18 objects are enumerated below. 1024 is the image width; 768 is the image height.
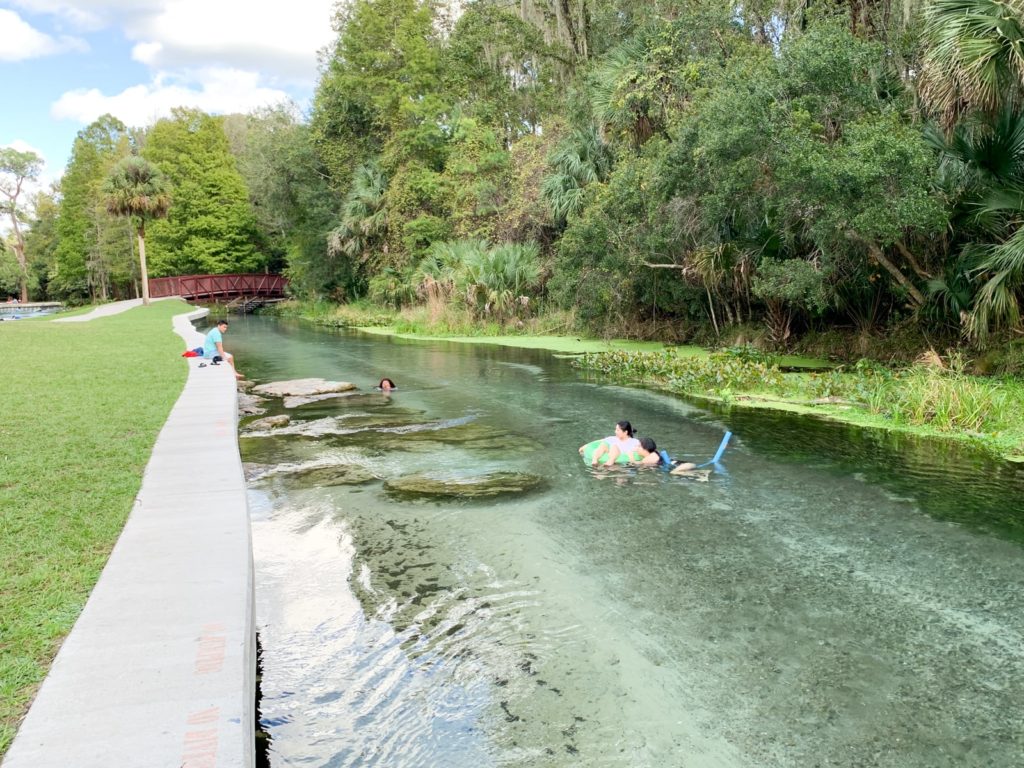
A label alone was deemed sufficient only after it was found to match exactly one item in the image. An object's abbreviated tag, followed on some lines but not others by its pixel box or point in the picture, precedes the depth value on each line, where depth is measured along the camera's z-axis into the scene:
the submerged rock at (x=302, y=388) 15.23
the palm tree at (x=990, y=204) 10.95
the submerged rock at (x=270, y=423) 11.89
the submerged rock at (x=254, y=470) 9.00
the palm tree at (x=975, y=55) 10.20
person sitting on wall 16.86
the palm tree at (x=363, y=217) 36.66
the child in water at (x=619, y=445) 9.32
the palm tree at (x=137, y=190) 40.25
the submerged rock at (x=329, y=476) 8.66
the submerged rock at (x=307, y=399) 14.12
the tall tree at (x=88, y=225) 55.62
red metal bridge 52.28
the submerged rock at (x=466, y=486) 8.22
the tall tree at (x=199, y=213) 55.84
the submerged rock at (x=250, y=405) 13.35
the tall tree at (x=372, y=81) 37.44
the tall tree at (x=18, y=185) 73.94
